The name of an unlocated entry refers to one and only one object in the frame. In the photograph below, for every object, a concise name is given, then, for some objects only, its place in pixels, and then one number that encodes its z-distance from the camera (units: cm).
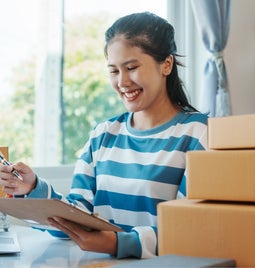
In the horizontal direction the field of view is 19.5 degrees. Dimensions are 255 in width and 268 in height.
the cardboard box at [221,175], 129
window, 261
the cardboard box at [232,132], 130
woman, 190
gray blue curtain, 285
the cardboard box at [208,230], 127
